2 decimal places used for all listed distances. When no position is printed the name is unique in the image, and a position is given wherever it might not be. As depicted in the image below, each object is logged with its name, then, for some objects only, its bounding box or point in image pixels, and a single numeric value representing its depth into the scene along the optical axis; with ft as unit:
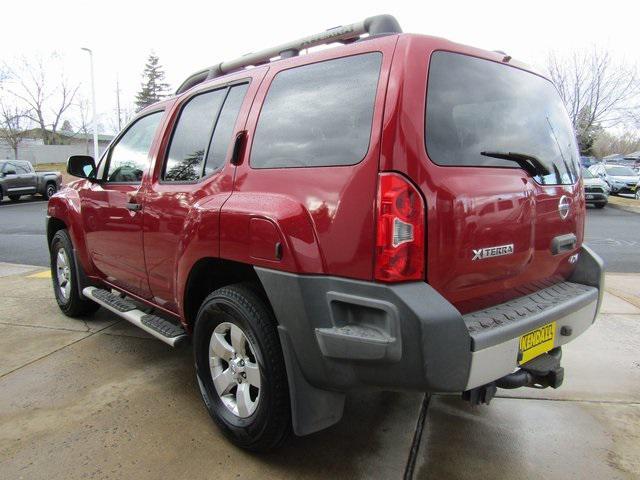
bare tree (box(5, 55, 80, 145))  132.80
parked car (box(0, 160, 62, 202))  64.23
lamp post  87.15
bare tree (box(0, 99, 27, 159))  124.16
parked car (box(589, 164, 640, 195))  76.02
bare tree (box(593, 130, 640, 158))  241.96
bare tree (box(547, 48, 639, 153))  86.07
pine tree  197.77
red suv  6.60
